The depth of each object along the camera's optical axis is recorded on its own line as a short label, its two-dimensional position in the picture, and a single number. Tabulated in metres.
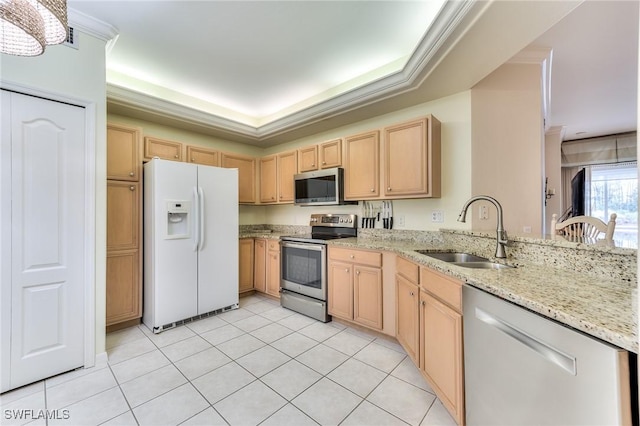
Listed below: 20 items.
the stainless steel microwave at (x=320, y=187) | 3.21
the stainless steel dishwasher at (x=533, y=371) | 0.75
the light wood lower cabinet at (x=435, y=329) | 1.44
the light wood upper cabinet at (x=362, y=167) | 2.92
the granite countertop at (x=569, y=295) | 0.75
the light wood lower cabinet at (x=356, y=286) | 2.53
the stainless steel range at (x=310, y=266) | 2.97
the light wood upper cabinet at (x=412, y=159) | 2.53
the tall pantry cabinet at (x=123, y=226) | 2.70
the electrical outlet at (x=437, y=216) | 2.72
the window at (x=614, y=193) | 5.60
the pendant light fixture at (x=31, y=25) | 1.03
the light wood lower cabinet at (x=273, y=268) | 3.56
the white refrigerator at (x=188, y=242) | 2.72
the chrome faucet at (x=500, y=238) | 1.70
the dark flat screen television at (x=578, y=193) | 5.84
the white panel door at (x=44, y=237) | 1.80
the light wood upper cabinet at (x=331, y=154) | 3.27
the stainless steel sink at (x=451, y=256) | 2.12
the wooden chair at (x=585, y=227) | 2.33
